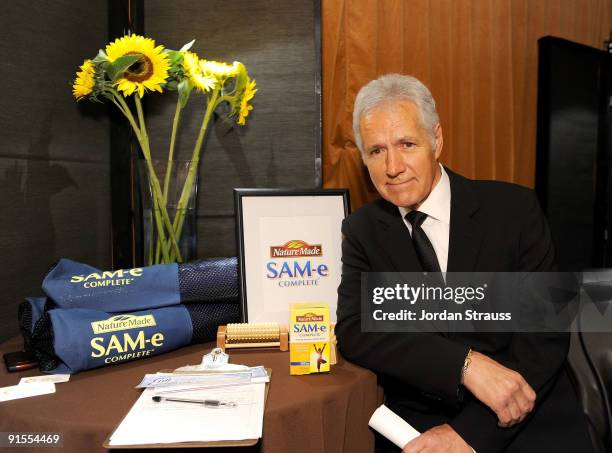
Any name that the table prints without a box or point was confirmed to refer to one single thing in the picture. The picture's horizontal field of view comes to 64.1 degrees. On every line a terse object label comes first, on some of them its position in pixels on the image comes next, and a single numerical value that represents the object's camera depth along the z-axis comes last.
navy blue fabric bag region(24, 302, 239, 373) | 1.12
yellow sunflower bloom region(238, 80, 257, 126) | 1.65
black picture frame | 1.47
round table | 0.93
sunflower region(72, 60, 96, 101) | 1.47
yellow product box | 1.17
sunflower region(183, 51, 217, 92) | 1.49
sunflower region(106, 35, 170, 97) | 1.42
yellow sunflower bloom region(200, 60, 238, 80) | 1.52
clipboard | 0.83
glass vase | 1.53
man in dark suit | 1.09
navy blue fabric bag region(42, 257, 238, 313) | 1.23
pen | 0.98
